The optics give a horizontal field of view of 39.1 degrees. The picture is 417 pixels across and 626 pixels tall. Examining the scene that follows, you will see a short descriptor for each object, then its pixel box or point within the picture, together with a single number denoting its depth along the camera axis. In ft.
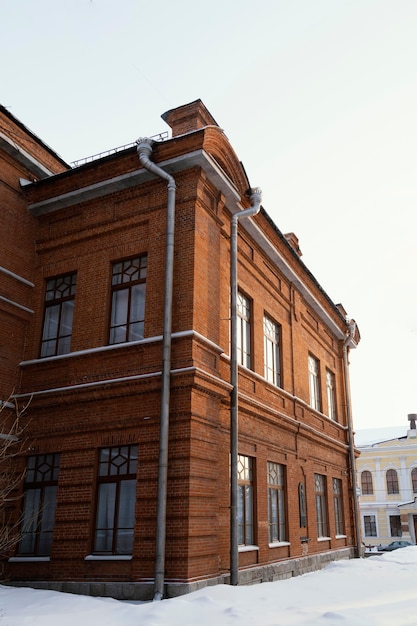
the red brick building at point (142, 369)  31.09
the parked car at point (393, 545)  129.80
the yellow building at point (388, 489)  147.43
